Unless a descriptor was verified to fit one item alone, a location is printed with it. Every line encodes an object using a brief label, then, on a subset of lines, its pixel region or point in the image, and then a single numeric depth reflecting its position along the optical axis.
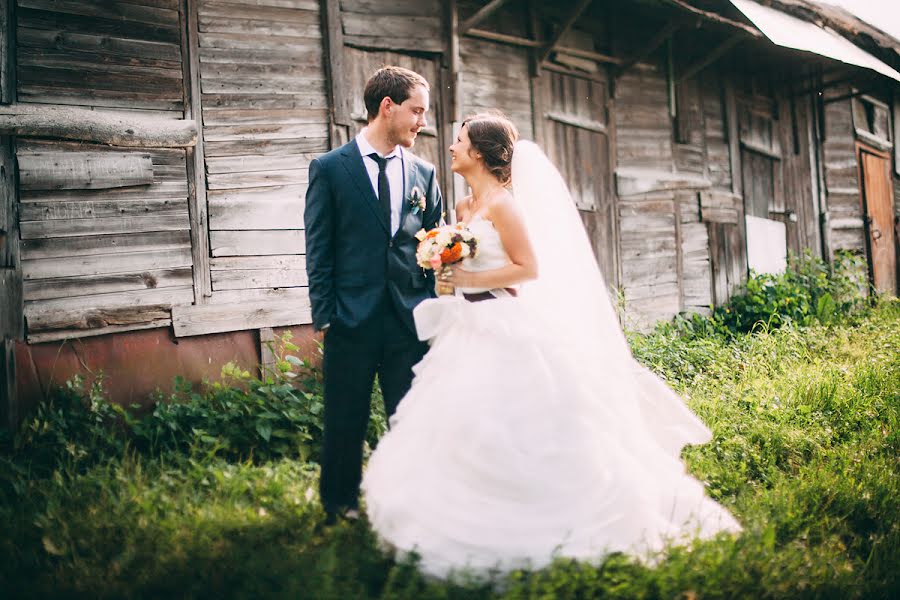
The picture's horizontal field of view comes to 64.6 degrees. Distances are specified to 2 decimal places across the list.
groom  3.35
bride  2.94
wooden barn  4.86
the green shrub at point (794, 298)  9.21
